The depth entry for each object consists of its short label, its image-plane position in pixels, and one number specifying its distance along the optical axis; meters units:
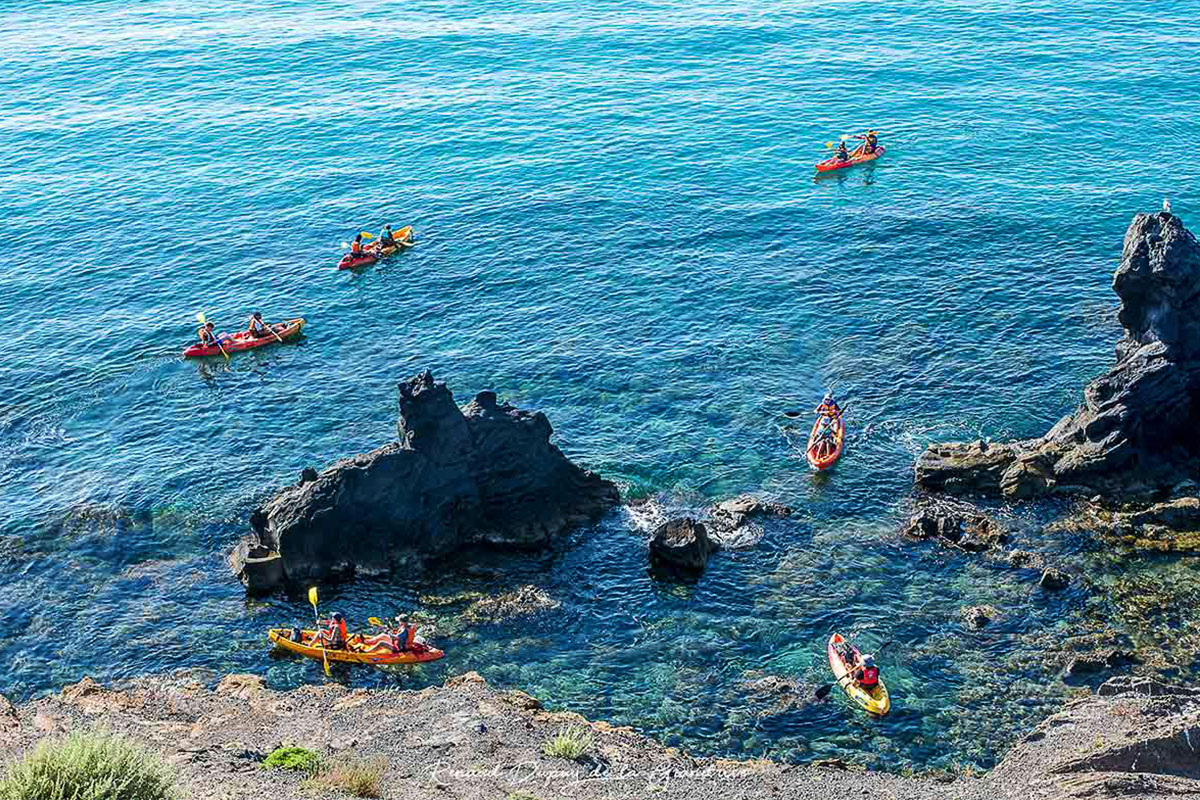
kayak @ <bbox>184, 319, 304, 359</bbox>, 74.56
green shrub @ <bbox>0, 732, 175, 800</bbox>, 29.11
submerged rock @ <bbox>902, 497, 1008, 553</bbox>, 53.22
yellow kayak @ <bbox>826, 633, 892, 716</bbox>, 44.84
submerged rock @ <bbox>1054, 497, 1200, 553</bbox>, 52.47
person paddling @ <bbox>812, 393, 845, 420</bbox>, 62.06
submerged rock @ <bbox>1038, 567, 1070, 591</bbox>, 50.25
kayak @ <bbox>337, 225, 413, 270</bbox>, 84.91
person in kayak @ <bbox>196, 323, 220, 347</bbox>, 74.62
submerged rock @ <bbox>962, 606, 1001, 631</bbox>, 48.78
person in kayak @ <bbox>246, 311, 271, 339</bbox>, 75.44
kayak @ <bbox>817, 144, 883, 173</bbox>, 95.44
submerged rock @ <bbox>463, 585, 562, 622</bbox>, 51.31
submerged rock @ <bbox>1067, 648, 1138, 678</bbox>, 45.78
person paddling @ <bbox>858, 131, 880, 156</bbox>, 97.01
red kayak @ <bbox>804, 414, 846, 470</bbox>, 60.16
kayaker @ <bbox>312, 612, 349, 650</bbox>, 49.28
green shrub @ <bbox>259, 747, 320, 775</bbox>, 38.03
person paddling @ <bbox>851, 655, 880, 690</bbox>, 45.31
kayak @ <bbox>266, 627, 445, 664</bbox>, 48.84
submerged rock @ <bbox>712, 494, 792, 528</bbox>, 56.50
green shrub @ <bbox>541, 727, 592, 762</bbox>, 40.25
